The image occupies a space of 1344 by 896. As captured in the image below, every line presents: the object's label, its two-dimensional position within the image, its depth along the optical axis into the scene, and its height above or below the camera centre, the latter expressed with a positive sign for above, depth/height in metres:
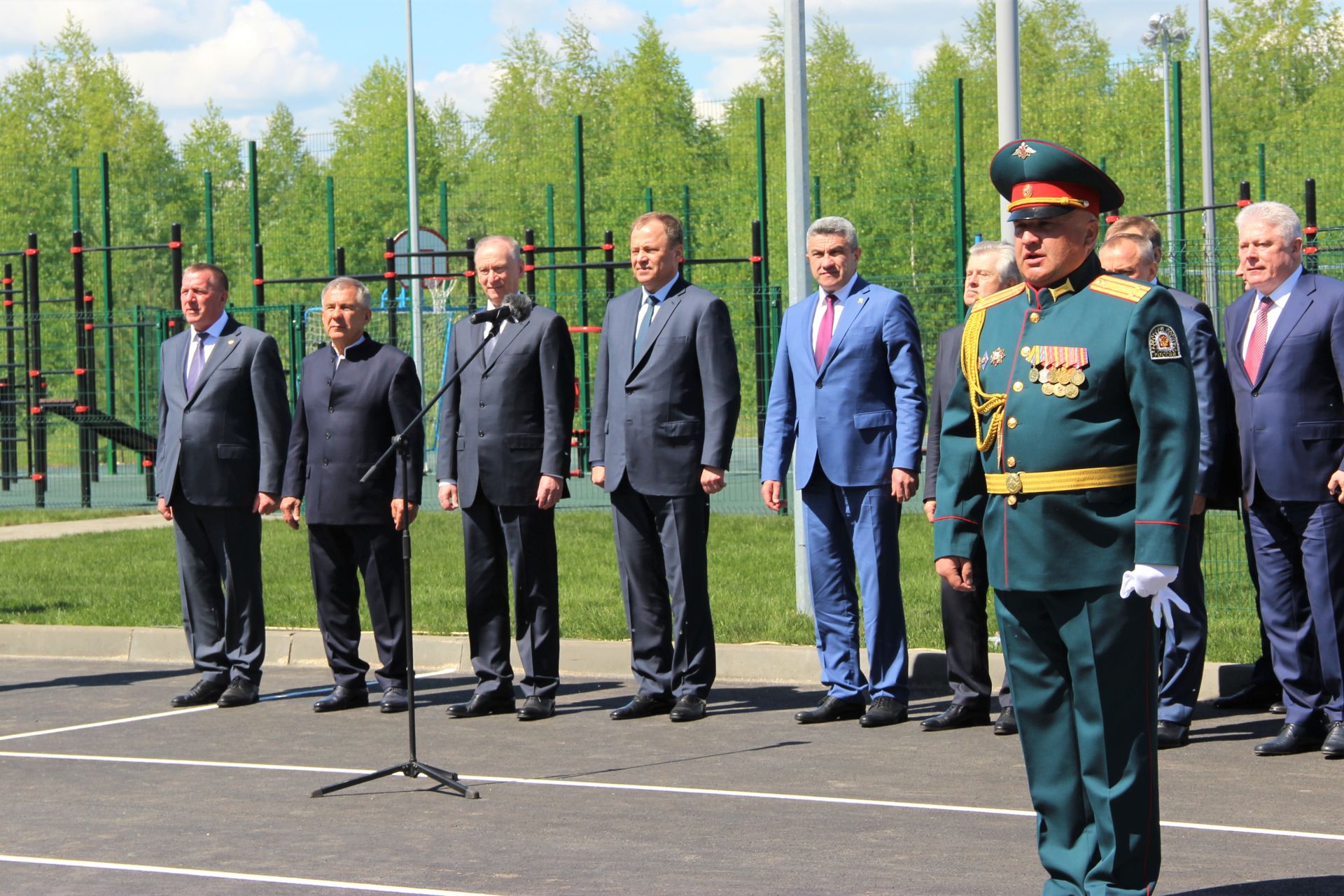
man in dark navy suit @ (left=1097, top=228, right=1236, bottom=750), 7.89 -0.27
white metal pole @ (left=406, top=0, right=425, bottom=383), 22.83 +3.04
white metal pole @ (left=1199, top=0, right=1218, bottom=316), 24.06 +3.92
